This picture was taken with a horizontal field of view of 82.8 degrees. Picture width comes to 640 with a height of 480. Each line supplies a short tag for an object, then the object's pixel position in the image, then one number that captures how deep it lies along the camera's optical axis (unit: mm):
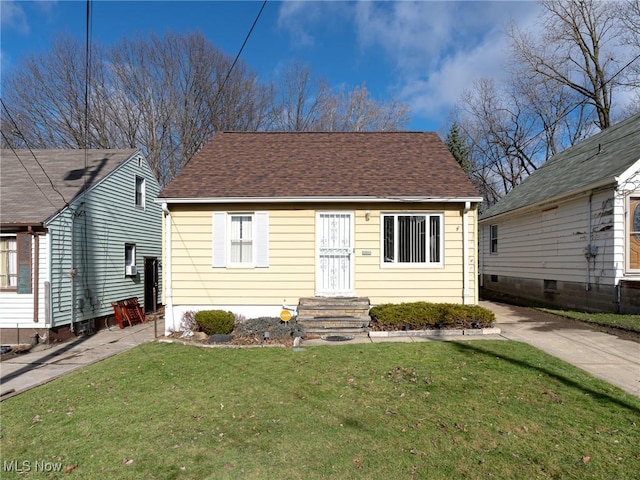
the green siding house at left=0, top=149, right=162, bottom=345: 9445
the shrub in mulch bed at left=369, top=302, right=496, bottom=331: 8242
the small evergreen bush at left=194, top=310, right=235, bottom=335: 8581
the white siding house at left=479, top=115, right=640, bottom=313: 9445
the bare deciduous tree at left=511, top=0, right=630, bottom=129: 22203
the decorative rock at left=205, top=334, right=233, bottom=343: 8212
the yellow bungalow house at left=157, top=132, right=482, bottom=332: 9195
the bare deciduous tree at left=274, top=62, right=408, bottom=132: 27062
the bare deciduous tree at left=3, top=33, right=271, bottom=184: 22391
